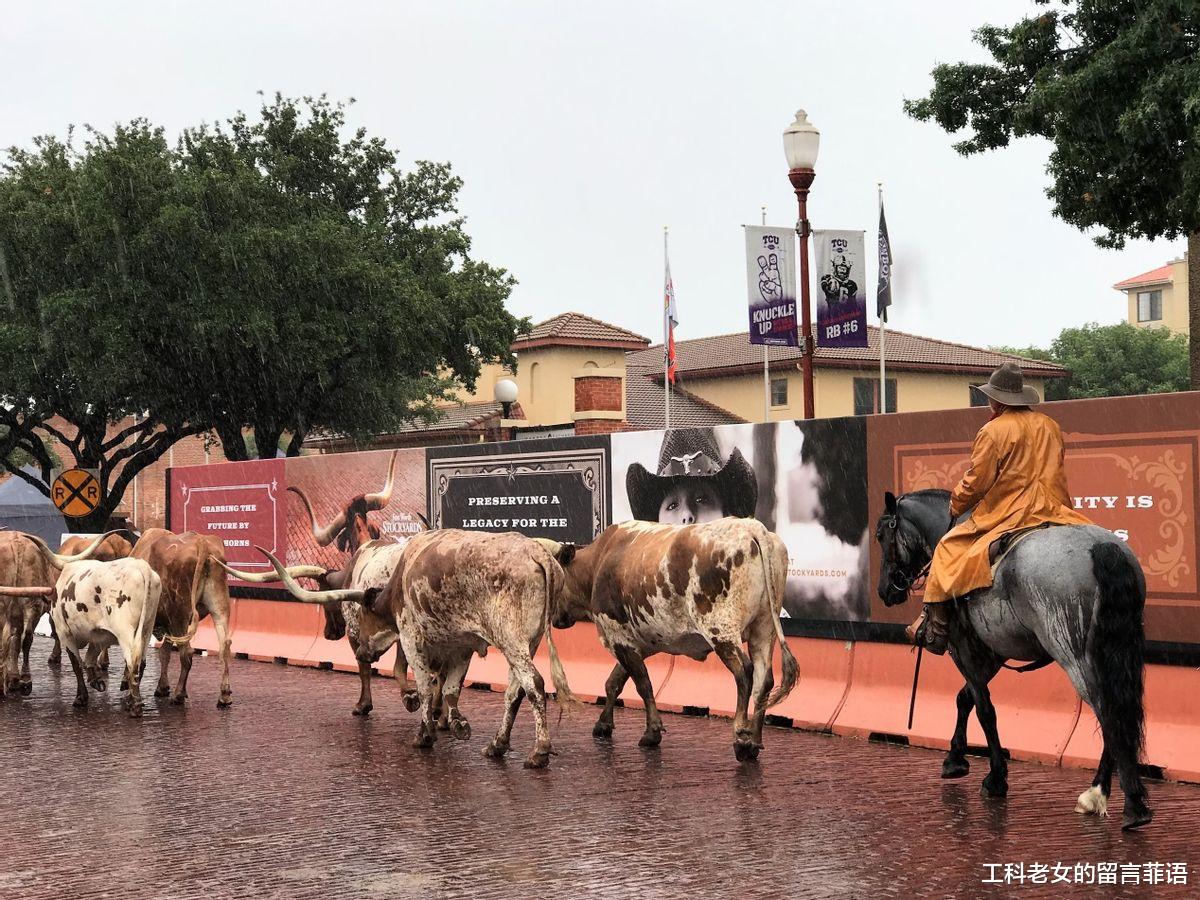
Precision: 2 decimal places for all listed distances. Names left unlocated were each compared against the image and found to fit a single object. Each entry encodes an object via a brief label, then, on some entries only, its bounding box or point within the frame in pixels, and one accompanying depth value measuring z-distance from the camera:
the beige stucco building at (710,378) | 58.28
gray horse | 8.73
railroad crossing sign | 25.39
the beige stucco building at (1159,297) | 110.63
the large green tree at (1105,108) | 21.94
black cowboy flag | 41.22
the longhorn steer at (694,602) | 11.53
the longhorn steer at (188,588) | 16.03
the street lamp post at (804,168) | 19.44
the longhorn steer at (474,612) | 11.70
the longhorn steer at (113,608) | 14.86
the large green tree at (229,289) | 36.41
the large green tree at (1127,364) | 81.75
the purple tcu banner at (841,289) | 28.44
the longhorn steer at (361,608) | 14.06
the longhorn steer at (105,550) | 19.80
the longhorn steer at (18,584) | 16.41
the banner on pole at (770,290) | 27.47
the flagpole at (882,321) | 41.44
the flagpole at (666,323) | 40.91
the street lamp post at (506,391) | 25.09
